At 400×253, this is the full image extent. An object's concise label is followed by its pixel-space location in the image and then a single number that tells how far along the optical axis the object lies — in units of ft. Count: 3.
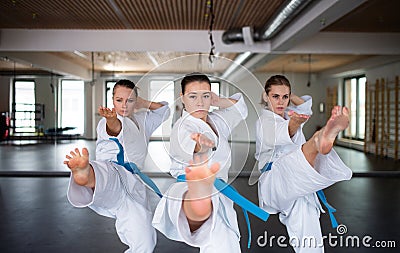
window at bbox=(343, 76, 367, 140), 27.32
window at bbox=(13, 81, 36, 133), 26.27
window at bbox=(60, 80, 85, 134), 26.14
